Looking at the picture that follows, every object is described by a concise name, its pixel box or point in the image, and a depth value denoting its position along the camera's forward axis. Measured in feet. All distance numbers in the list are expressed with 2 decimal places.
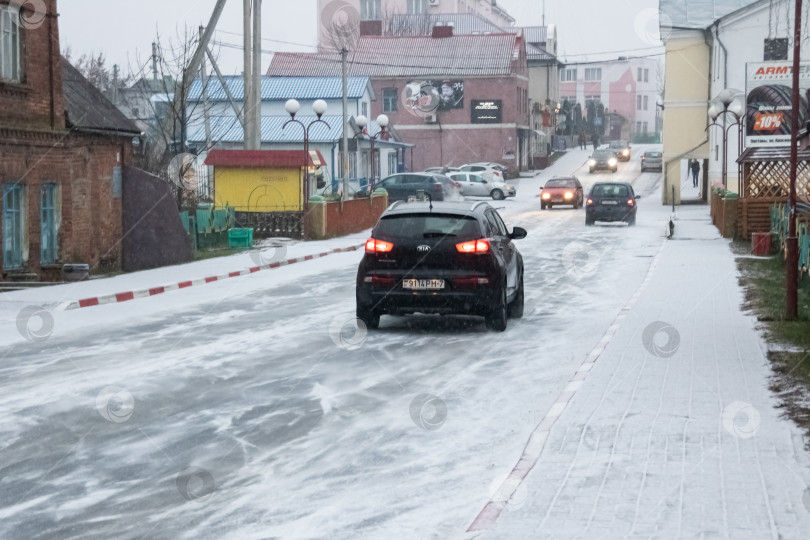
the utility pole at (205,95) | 134.20
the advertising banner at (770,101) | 127.75
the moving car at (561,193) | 171.22
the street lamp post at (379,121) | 139.23
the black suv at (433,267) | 49.44
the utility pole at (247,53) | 114.73
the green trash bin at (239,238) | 104.20
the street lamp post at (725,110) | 140.46
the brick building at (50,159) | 70.69
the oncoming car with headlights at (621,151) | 308.60
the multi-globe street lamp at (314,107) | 115.97
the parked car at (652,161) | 273.54
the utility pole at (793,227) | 51.90
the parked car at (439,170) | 228.84
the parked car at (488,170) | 202.59
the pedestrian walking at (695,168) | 226.99
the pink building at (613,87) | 506.07
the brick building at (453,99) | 273.95
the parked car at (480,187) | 199.41
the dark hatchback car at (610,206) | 139.13
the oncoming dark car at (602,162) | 272.51
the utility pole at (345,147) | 142.24
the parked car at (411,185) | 173.27
